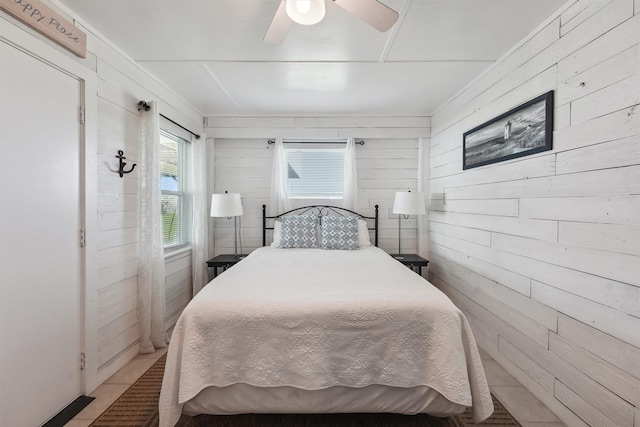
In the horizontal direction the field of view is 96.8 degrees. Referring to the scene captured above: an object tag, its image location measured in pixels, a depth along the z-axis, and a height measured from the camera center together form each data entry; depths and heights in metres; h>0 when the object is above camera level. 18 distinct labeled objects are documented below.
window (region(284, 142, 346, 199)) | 3.81 +0.49
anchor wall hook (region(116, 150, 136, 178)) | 2.14 +0.32
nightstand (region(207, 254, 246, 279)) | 3.22 -0.62
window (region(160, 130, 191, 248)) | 2.99 +0.19
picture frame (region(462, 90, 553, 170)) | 1.78 +0.56
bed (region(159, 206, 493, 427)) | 1.47 -0.79
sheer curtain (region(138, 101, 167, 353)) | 2.35 -0.18
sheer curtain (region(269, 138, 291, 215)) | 3.66 +0.33
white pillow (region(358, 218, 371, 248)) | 3.39 -0.32
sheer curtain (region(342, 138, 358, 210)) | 3.65 +0.40
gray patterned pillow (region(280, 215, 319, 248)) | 3.27 -0.28
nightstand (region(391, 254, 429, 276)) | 3.24 -0.60
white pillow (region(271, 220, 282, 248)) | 3.35 -0.31
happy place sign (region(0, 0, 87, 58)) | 1.41 +1.00
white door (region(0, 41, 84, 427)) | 1.39 -0.19
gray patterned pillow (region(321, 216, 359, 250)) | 3.20 -0.28
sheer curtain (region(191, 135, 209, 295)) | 3.29 -0.05
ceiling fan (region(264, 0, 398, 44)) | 1.34 +0.96
